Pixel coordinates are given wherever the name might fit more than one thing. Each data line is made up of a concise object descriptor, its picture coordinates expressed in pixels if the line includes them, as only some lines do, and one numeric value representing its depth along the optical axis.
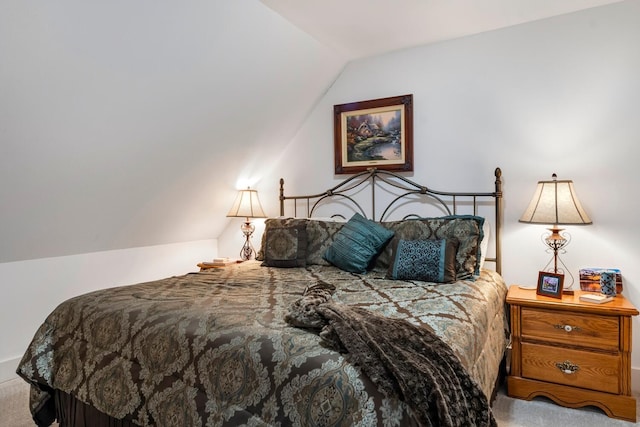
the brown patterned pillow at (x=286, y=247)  3.02
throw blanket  1.10
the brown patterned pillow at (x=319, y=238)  3.06
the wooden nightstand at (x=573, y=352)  2.20
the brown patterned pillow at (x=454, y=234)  2.54
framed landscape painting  3.31
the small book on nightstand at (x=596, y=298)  2.29
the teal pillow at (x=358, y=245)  2.76
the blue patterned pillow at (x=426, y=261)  2.43
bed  1.18
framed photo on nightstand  2.43
